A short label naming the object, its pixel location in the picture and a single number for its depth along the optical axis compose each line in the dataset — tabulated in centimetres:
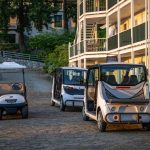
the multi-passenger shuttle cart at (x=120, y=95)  1652
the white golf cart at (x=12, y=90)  2142
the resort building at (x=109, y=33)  3312
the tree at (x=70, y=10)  7300
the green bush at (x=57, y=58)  5516
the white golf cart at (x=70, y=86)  2531
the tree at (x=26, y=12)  6669
